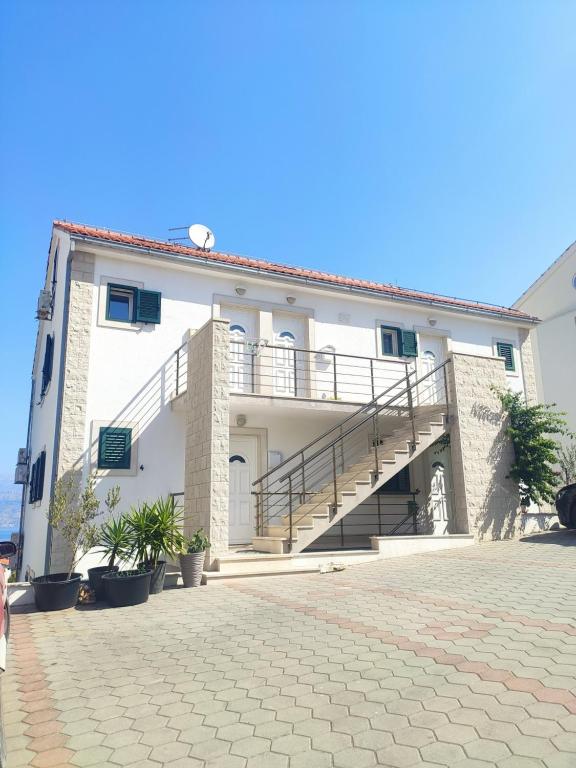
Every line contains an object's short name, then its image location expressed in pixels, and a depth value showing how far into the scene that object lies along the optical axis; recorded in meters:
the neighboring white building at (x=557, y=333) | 20.17
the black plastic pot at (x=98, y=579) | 7.46
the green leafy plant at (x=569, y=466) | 16.56
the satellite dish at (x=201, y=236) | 13.45
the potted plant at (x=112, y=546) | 7.49
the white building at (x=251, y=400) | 10.05
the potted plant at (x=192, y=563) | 8.10
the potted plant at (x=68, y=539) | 7.01
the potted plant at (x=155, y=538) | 7.75
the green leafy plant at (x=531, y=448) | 11.74
